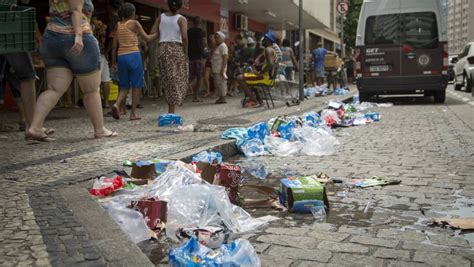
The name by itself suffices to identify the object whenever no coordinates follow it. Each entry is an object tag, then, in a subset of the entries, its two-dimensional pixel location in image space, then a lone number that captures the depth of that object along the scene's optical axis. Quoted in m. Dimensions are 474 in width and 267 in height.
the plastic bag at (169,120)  7.85
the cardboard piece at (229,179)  3.67
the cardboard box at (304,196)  3.54
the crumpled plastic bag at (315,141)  6.20
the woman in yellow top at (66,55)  5.43
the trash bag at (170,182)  3.39
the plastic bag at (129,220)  2.97
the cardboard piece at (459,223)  3.19
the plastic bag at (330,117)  9.10
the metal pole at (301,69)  13.74
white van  13.29
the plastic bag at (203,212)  3.12
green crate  3.70
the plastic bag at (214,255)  2.32
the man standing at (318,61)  20.84
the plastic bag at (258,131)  6.51
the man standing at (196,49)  12.82
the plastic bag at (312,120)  8.00
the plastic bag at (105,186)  3.59
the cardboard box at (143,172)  4.04
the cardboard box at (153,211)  3.07
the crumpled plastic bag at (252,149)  6.10
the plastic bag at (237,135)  6.25
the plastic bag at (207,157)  4.66
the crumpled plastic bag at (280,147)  6.13
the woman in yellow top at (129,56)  8.07
